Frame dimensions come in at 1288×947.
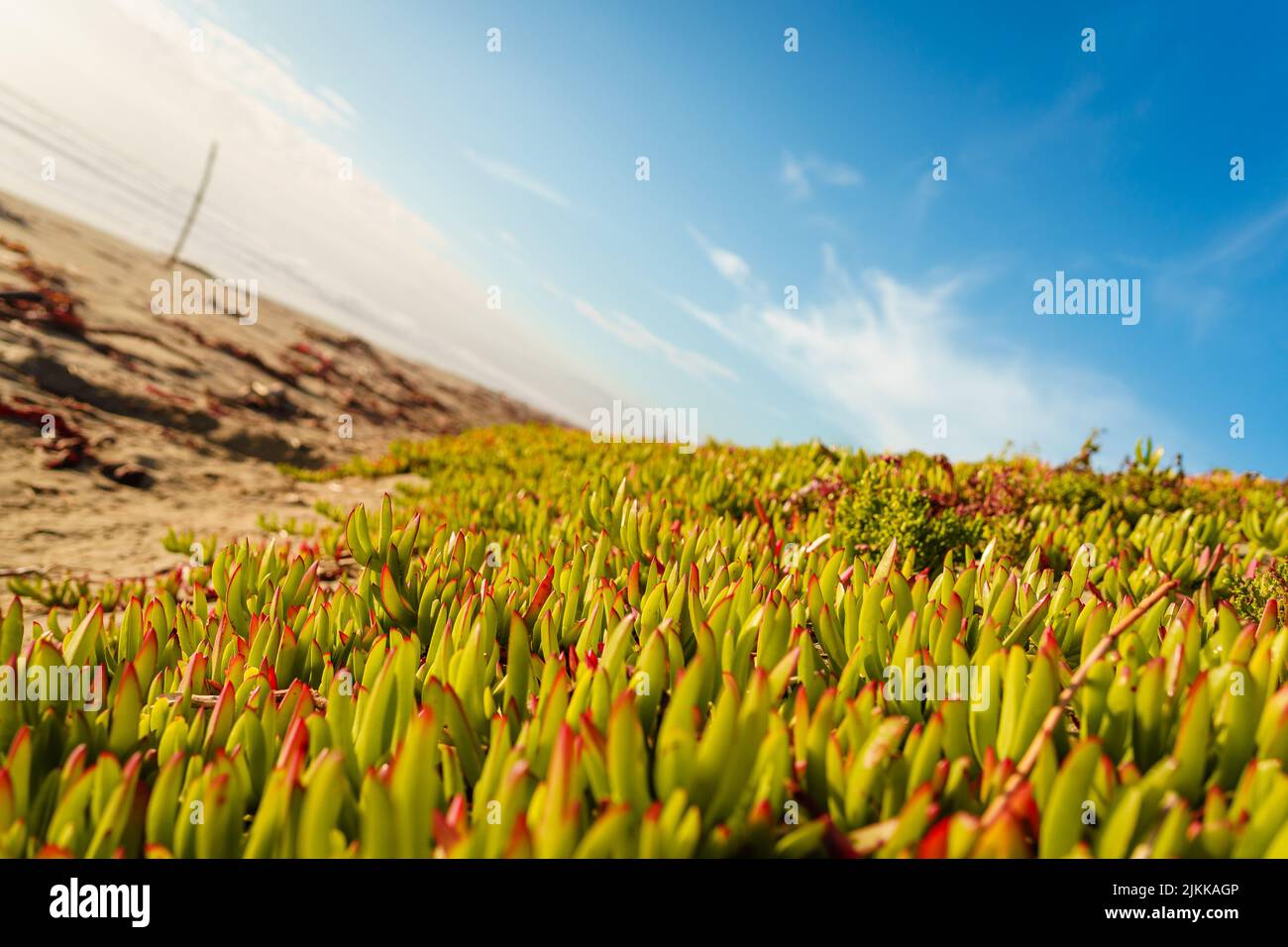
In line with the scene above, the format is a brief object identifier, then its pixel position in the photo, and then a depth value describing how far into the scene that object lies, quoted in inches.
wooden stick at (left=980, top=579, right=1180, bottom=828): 18.7
